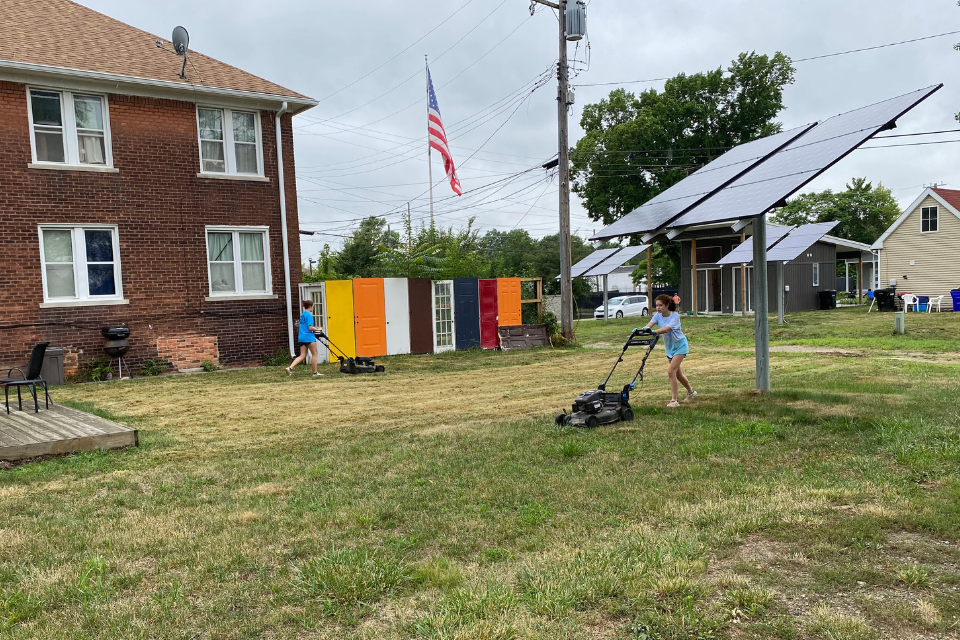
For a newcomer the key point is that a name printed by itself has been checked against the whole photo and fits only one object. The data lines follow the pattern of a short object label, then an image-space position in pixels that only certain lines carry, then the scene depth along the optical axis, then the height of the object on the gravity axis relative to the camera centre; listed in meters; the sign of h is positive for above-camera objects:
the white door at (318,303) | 18.66 -0.23
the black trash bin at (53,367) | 14.96 -1.31
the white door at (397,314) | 19.67 -0.63
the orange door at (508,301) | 21.98 -0.46
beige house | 35.66 +1.21
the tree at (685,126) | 45.73 +10.08
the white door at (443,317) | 20.77 -0.83
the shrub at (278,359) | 18.44 -1.65
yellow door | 18.58 -0.61
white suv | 44.53 -1.59
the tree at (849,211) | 65.19 +5.94
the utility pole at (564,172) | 21.19 +3.45
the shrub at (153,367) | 16.66 -1.57
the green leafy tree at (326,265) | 32.72 +1.46
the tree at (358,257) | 33.41 +1.75
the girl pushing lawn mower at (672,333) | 9.38 -0.73
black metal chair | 9.47 -0.91
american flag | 28.58 +6.22
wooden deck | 7.45 -1.47
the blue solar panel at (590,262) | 38.06 +1.23
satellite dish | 18.11 +6.77
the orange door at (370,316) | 19.05 -0.66
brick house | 15.30 +2.54
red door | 21.62 -0.79
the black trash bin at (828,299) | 36.56 -1.35
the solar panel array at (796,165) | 8.66 +1.50
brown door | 20.23 -0.71
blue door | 21.17 -0.70
